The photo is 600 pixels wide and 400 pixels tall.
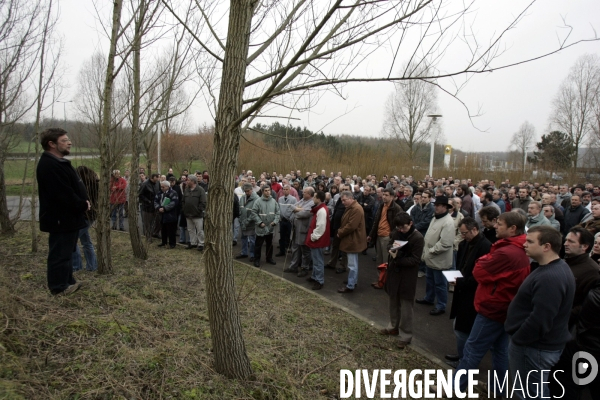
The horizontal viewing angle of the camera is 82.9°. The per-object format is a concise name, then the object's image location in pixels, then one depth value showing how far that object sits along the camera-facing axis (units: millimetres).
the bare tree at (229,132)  2562
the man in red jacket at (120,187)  8827
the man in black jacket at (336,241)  7938
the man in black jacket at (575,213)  7723
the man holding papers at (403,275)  4555
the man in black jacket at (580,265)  3256
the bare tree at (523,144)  34522
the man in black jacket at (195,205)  8422
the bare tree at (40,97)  5779
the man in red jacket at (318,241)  6719
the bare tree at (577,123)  24175
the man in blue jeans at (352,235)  6465
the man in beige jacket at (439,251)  5645
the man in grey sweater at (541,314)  2805
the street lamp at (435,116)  15526
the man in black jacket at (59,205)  3822
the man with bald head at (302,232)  7473
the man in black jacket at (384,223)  7152
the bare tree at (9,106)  5871
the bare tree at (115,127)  4934
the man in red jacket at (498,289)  3334
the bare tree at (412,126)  28641
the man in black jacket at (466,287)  3891
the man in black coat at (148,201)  8980
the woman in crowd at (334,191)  9835
